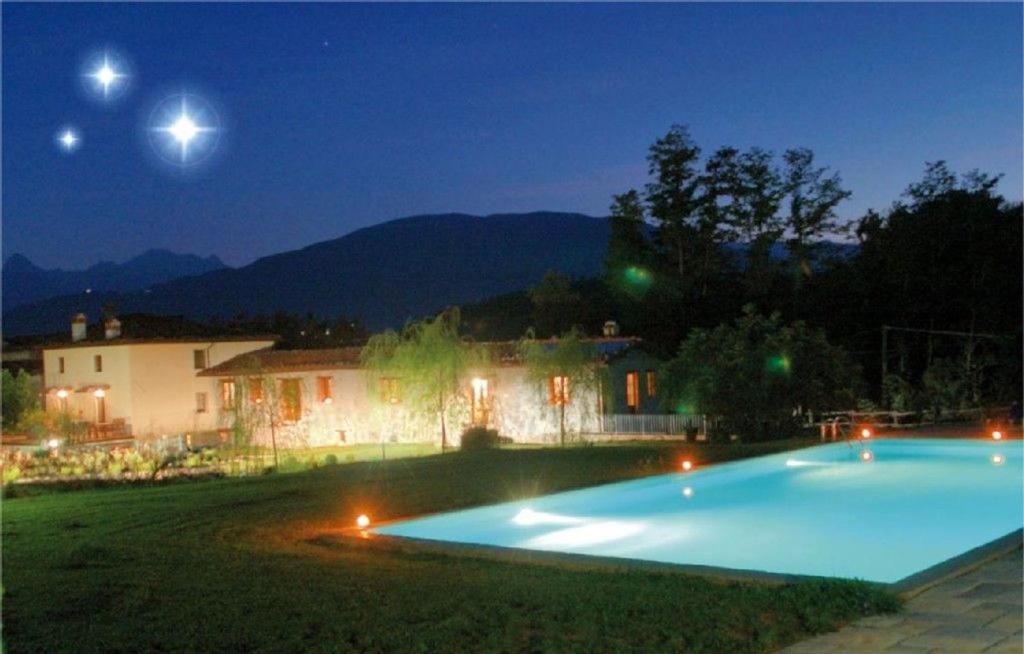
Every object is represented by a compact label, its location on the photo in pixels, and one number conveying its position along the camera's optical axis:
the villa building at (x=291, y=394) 24.36
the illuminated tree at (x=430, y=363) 22.58
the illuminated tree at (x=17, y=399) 29.80
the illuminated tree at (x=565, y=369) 23.14
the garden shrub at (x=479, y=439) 21.33
